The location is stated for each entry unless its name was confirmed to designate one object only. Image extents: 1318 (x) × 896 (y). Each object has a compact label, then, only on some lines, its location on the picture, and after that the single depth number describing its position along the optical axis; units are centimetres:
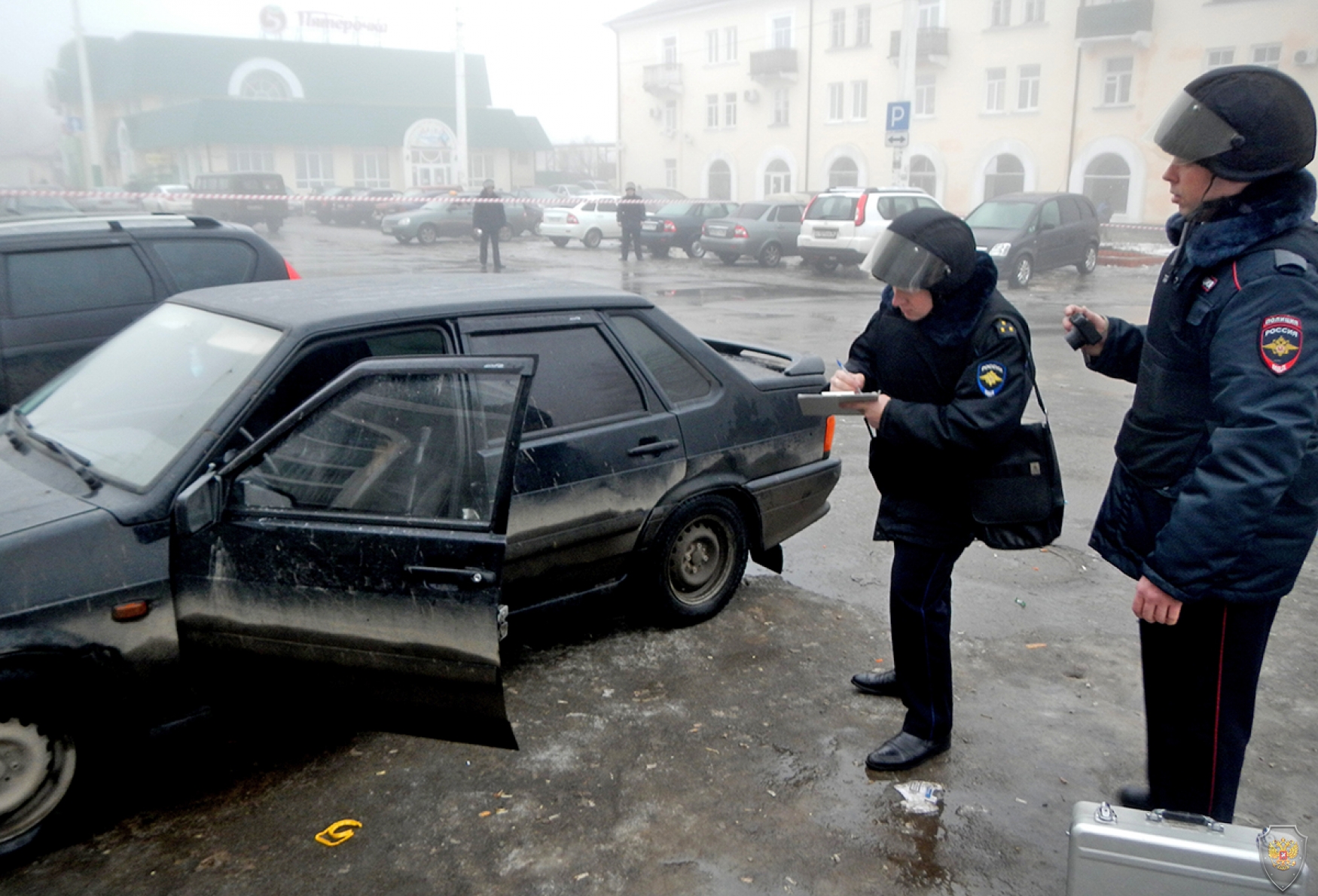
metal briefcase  207
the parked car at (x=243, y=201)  3114
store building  4900
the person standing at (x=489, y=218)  2084
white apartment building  3225
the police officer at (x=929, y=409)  291
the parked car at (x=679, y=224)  2469
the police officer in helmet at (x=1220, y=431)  211
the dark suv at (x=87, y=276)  580
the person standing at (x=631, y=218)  2372
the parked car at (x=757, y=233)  2255
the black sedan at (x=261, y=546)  264
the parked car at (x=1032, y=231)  1841
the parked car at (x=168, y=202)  3028
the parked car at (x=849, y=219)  1991
